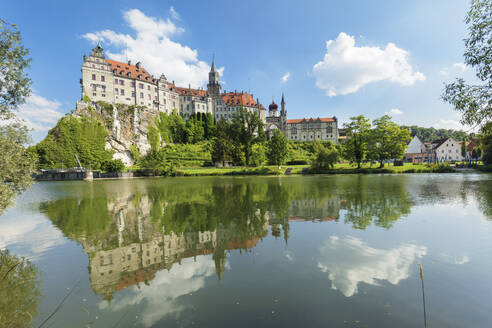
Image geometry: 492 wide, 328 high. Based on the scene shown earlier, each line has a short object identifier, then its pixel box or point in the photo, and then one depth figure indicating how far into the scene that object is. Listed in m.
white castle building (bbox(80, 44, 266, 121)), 72.81
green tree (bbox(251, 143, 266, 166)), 59.91
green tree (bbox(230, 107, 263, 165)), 56.44
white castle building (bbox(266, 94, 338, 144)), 124.12
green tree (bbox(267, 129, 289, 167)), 56.19
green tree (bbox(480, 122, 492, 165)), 11.29
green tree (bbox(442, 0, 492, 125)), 11.10
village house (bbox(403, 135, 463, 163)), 75.69
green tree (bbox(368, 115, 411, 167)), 49.88
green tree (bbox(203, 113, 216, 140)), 96.25
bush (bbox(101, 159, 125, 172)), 63.53
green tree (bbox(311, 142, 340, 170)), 50.34
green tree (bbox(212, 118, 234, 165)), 61.95
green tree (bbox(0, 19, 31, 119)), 9.68
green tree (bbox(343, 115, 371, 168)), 51.03
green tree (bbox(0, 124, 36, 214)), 9.40
